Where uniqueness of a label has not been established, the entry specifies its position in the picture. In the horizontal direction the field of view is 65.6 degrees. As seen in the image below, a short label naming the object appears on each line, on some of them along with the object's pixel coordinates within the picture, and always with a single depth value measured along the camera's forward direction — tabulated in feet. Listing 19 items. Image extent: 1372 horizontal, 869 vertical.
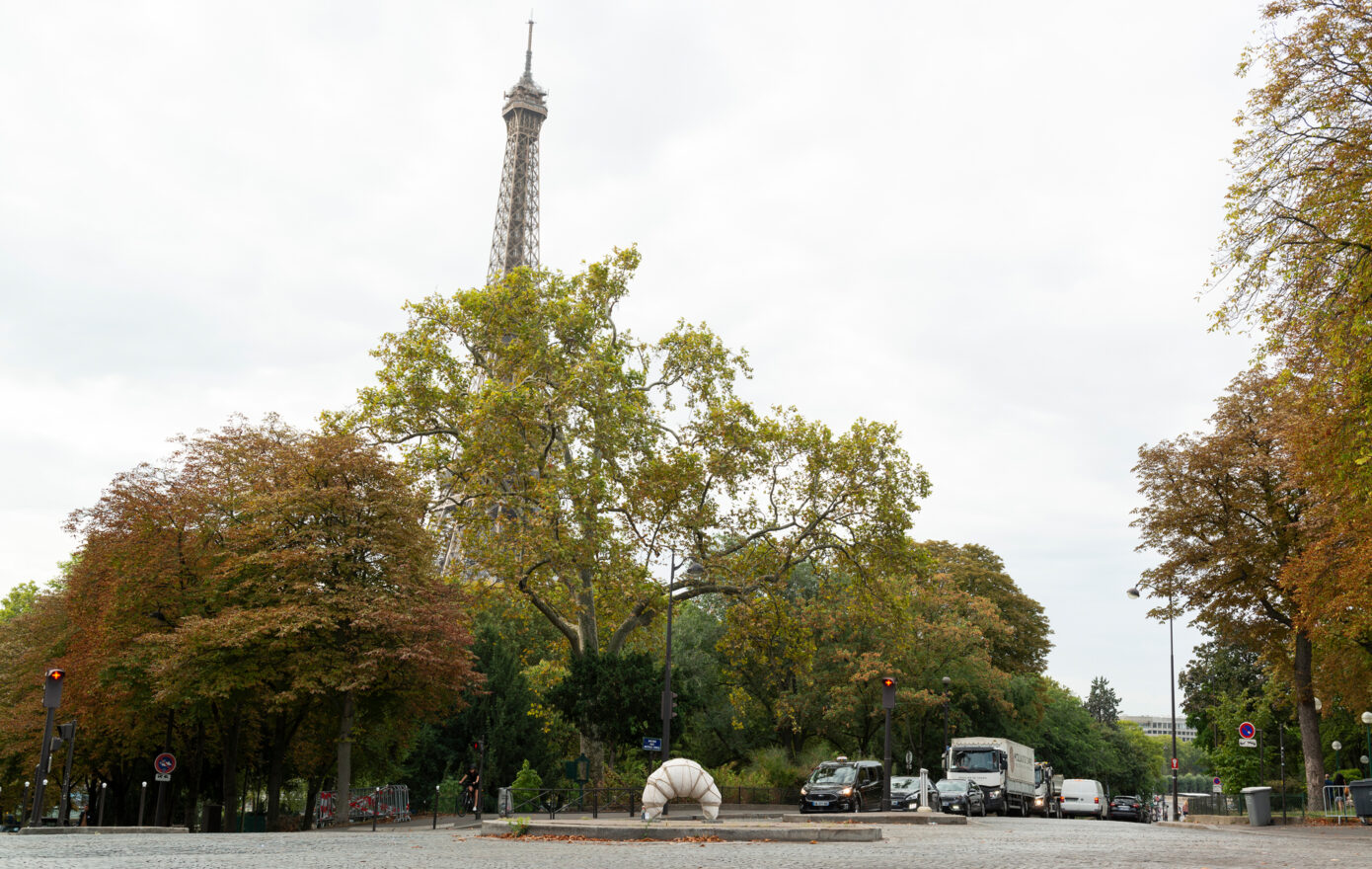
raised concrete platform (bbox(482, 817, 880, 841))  58.23
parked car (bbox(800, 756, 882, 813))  98.22
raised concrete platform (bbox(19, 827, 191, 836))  76.13
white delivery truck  129.24
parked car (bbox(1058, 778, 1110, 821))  143.43
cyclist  113.19
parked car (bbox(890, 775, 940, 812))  108.58
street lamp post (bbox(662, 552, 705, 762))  97.35
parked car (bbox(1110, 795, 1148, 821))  155.43
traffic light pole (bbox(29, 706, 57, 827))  75.07
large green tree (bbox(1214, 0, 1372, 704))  51.52
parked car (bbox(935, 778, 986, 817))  111.04
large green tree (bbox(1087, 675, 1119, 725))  484.33
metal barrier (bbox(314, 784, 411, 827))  106.93
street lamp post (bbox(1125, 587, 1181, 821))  147.23
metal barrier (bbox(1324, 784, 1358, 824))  93.56
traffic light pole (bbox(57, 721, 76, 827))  81.10
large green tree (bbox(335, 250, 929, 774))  102.47
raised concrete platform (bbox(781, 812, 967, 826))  84.33
